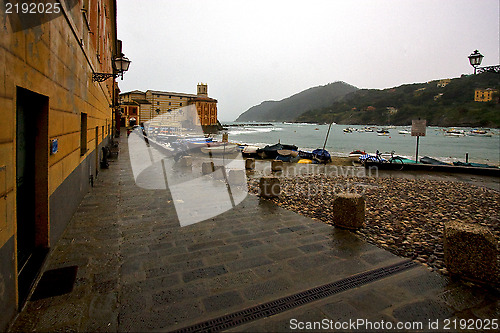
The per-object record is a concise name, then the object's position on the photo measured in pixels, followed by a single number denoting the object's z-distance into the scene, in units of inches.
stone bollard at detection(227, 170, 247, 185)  387.1
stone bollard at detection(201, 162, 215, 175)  462.0
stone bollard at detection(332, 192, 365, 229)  210.4
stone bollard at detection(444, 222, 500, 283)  131.0
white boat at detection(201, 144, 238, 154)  1075.3
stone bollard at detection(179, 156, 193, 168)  539.9
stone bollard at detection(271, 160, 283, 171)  567.8
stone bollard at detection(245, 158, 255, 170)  572.4
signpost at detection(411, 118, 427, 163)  572.1
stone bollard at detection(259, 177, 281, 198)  306.0
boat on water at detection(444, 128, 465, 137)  3668.8
